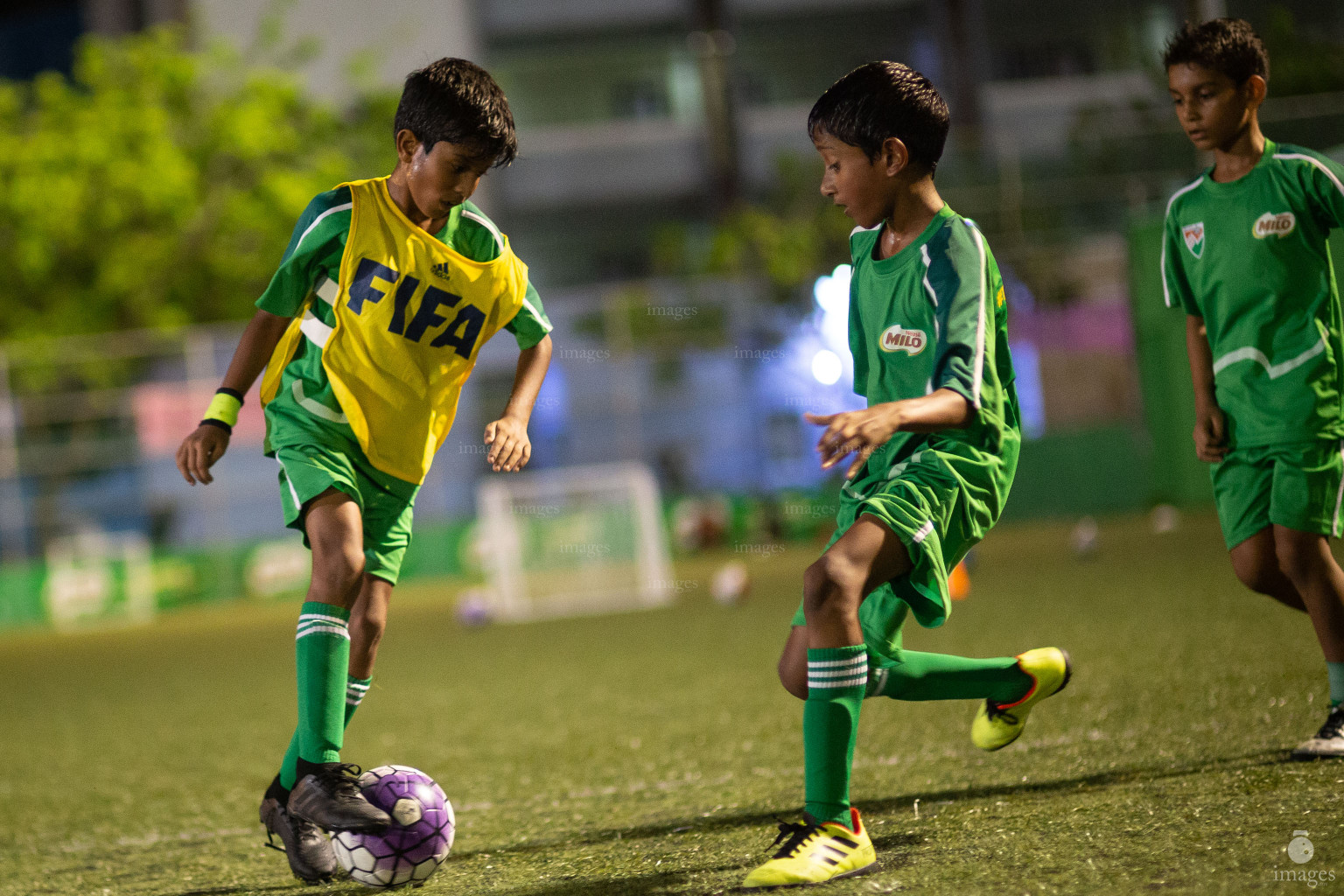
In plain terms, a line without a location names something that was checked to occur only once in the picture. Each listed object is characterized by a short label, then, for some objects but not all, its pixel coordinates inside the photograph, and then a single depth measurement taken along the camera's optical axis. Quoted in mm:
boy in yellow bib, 6117
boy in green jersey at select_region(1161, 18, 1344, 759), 6719
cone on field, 14565
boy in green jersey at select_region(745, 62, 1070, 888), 5172
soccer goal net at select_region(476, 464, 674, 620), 24844
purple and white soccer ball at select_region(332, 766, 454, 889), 5809
